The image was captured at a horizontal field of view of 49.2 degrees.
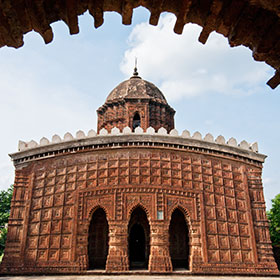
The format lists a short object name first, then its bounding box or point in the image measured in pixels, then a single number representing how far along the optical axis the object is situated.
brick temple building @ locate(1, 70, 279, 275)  14.89
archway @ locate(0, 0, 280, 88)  3.81
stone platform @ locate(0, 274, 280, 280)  12.96
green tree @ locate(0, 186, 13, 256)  23.22
